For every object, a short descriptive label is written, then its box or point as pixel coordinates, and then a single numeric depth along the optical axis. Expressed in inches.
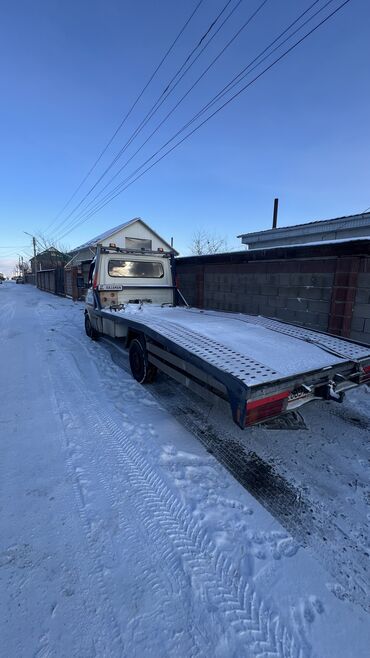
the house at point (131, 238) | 1078.7
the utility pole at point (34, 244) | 1855.4
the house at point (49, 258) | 1771.7
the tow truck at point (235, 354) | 100.3
